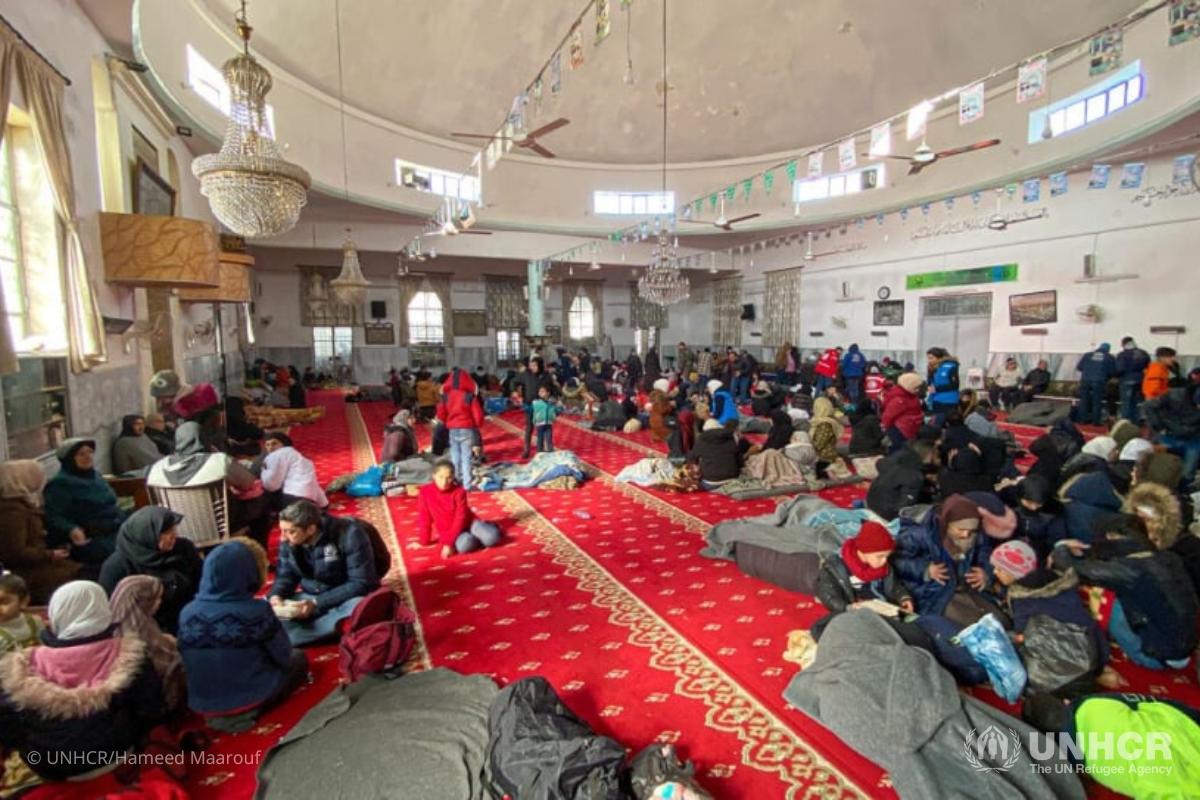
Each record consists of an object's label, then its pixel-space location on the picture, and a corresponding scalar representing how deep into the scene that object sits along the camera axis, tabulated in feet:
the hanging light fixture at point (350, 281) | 33.71
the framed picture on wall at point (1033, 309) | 35.50
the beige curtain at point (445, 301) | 58.95
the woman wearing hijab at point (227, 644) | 7.65
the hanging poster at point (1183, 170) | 23.79
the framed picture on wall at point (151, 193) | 20.22
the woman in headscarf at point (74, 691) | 6.23
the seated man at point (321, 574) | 9.90
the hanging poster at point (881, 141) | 20.98
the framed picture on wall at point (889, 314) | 45.03
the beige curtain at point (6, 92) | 10.40
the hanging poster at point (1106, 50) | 14.01
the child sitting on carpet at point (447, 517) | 14.30
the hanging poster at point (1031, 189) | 28.22
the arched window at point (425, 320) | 58.65
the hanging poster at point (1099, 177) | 24.85
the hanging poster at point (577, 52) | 15.49
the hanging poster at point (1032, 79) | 15.33
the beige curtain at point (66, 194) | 12.36
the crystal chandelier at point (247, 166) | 13.35
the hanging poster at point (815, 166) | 24.02
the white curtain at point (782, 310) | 54.75
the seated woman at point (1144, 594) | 8.83
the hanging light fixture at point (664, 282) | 33.94
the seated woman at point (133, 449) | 16.21
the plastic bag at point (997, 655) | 8.11
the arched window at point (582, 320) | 67.00
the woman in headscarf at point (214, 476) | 12.17
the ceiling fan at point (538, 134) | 22.33
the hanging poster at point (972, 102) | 16.99
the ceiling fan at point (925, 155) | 21.24
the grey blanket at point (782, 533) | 12.30
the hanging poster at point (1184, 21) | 13.03
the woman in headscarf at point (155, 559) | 8.83
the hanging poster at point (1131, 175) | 25.93
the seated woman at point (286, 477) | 14.26
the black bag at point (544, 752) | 6.03
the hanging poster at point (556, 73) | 16.93
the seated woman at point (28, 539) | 9.93
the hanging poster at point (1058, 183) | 27.07
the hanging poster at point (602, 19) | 14.42
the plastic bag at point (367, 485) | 19.43
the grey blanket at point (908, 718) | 6.28
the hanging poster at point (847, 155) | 22.33
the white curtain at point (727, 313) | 63.26
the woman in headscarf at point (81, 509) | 11.00
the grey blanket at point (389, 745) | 6.60
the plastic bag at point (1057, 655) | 7.92
